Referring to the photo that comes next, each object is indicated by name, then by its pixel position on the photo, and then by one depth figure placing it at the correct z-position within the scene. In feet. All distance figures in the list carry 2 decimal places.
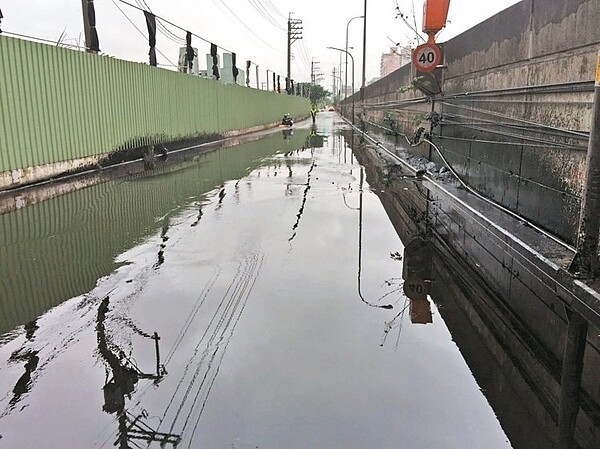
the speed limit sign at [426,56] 37.99
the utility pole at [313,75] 389.19
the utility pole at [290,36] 208.03
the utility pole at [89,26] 42.83
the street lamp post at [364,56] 113.19
